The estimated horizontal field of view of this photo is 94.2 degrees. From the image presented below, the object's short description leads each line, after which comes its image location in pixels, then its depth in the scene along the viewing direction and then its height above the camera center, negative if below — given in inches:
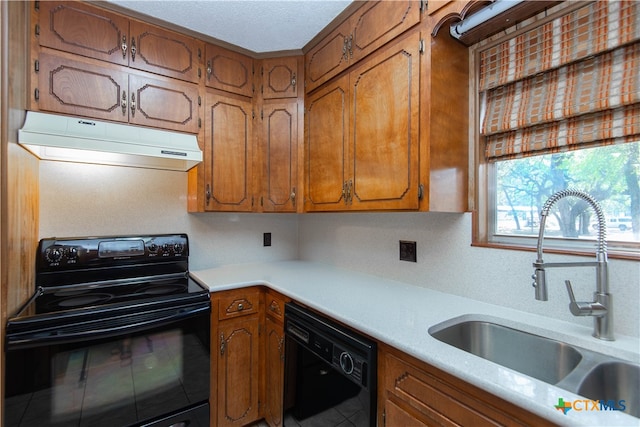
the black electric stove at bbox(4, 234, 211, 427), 47.2 -22.2
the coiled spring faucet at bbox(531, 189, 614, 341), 38.0 -9.6
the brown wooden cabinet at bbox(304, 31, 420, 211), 53.3 +17.3
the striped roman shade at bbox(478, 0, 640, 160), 39.6 +20.6
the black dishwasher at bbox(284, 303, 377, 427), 43.3 -26.3
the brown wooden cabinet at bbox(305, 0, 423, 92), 54.4 +38.1
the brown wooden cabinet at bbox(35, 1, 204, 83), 59.7 +39.3
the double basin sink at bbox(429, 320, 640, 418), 33.9 -19.0
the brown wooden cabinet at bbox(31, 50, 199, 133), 59.1 +27.2
